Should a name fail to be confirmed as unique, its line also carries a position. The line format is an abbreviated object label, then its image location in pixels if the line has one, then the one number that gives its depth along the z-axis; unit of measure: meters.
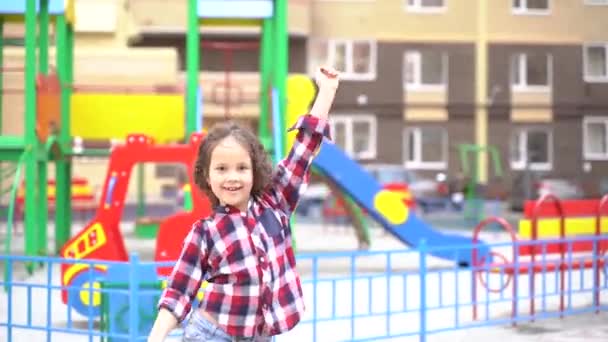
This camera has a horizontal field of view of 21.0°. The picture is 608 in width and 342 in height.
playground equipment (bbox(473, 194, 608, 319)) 9.85
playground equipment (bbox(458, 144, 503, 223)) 27.82
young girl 3.80
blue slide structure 15.29
